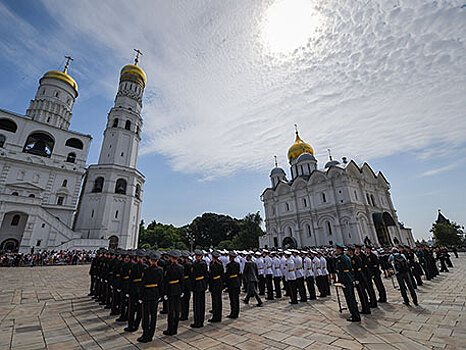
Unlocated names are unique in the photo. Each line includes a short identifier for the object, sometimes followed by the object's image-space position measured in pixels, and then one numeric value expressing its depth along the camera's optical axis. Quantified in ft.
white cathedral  98.53
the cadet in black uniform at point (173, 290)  17.37
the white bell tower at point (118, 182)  100.17
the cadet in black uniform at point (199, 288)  18.92
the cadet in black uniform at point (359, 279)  20.71
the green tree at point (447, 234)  144.56
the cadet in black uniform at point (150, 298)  16.14
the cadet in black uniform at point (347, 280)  18.74
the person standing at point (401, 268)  23.30
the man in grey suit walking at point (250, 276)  26.53
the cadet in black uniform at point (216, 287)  20.07
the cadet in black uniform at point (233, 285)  21.29
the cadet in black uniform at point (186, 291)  20.93
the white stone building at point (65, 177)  86.58
